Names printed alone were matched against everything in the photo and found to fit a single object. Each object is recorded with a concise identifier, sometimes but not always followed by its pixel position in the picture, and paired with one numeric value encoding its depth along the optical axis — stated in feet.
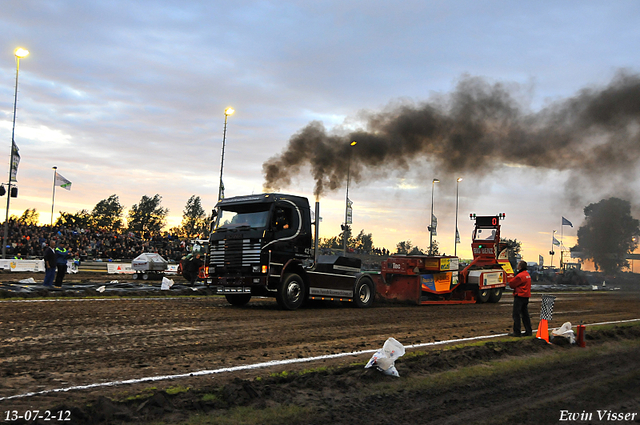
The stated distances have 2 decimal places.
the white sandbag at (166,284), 68.25
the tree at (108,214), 334.65
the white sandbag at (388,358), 23.43
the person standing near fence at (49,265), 61.52
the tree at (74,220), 317.73
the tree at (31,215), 381.11
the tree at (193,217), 309.14
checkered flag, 36.56
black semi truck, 48.83
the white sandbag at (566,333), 35.88
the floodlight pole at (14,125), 100.32
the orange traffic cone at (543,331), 35.76
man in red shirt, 38.32
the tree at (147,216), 315.82
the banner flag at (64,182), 150.20
